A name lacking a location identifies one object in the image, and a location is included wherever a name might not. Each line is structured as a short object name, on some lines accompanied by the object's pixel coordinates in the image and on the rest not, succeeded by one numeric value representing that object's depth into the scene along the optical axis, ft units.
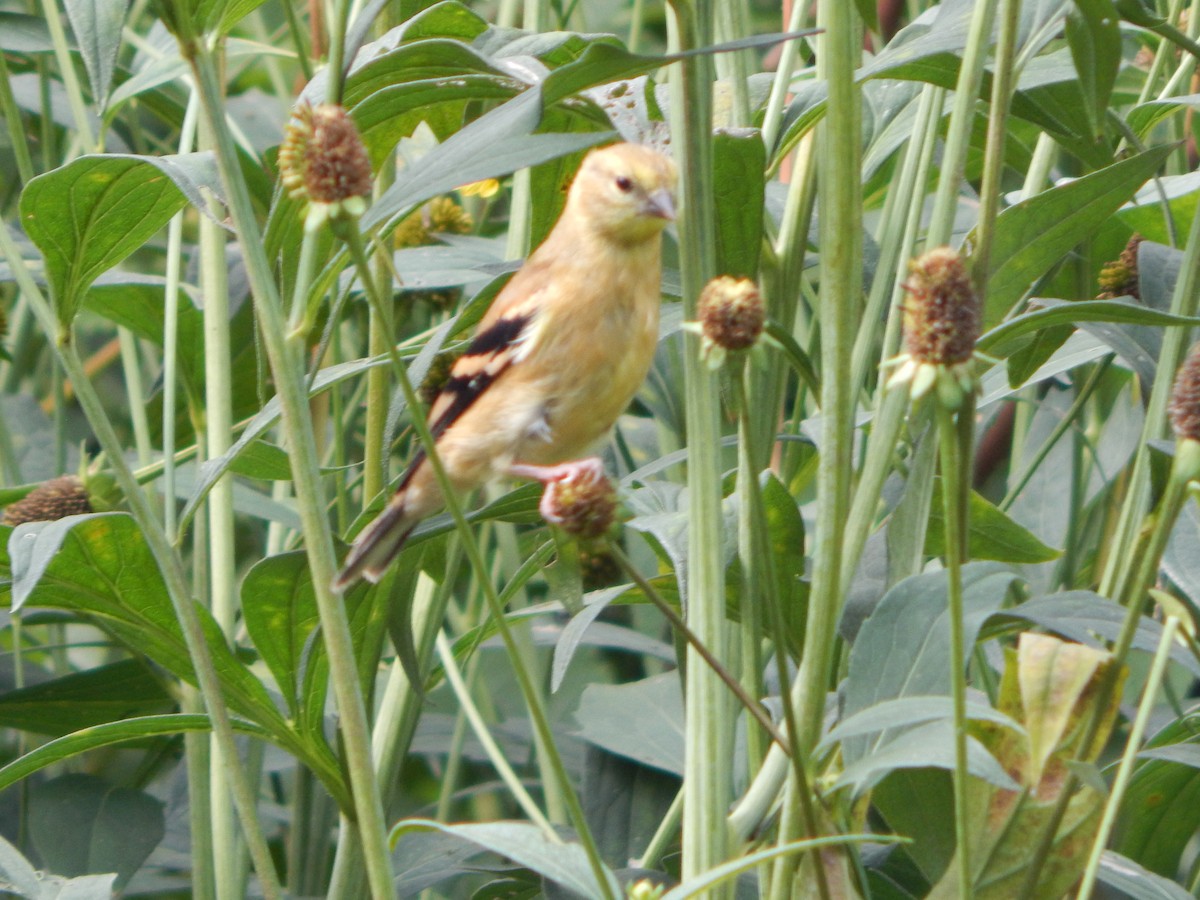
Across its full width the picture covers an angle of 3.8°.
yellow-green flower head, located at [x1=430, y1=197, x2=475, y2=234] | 17.90
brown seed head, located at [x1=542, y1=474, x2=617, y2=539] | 12.40
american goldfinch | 13.08
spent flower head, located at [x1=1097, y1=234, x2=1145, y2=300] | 13.24
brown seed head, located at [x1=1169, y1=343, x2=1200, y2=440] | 12.33
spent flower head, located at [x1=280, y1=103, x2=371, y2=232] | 12.29
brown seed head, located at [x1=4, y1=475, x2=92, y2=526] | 13.18
